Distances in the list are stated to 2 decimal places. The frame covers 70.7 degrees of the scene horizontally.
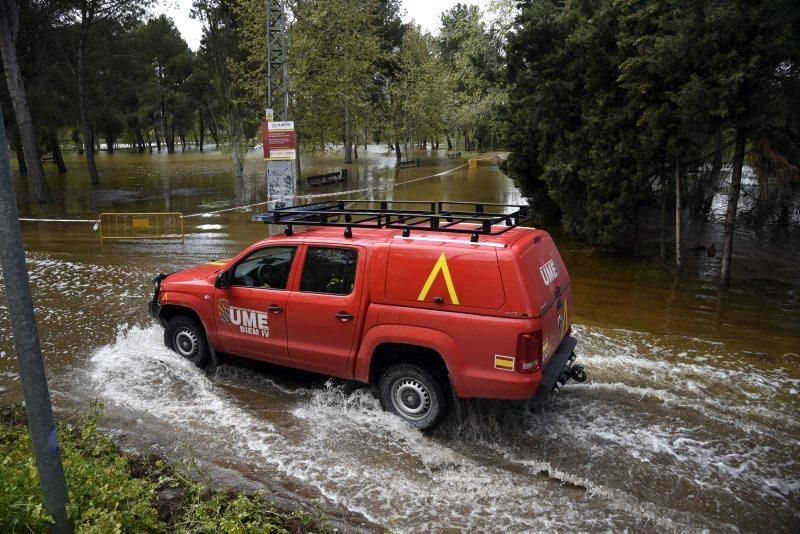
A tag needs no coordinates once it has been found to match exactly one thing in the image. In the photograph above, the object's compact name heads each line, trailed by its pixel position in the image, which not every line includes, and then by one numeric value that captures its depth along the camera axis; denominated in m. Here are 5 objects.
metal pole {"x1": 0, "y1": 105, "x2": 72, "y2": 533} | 2.84
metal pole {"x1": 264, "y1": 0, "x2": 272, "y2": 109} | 14.95
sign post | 14.80
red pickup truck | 4.89
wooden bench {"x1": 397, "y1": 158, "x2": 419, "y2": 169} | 41.80
